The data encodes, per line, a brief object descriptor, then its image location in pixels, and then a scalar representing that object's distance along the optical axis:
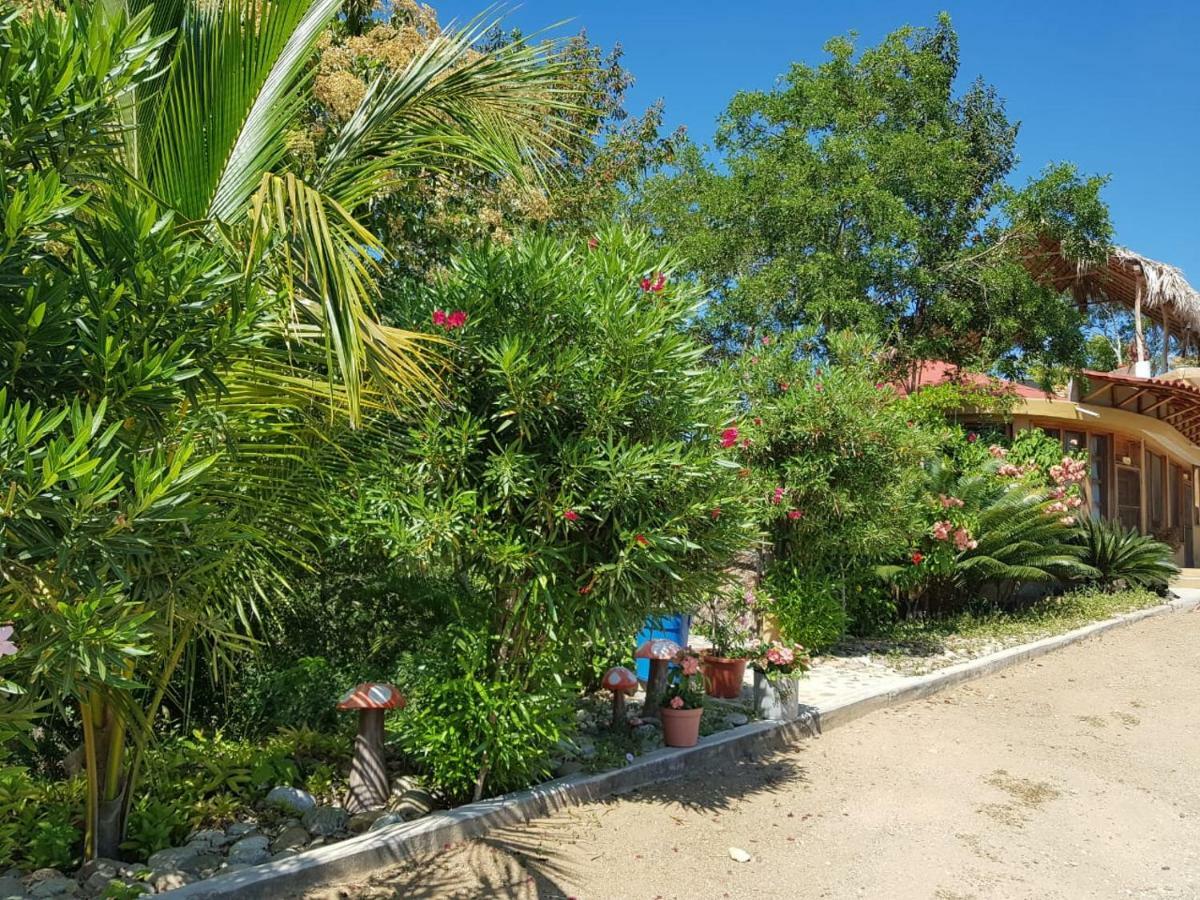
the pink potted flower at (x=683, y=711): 6.48
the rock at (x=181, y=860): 4.18
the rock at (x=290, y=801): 4.98
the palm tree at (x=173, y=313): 2.18
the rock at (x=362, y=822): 4.85
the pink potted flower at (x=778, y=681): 7.35
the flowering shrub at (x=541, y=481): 4.71
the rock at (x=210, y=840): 4.51
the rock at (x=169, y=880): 4.01
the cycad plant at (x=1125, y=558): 16.03
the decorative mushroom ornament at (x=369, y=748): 5.09
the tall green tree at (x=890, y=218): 13.12
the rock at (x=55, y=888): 3.85
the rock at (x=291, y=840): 4.56
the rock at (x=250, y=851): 4.34
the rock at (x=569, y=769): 5.81
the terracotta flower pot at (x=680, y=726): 6.48
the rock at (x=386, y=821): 4.79
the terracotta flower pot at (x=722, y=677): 8.13
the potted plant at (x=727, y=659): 8.10
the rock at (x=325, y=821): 4.78
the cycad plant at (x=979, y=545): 11.65
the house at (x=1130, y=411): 17.05
